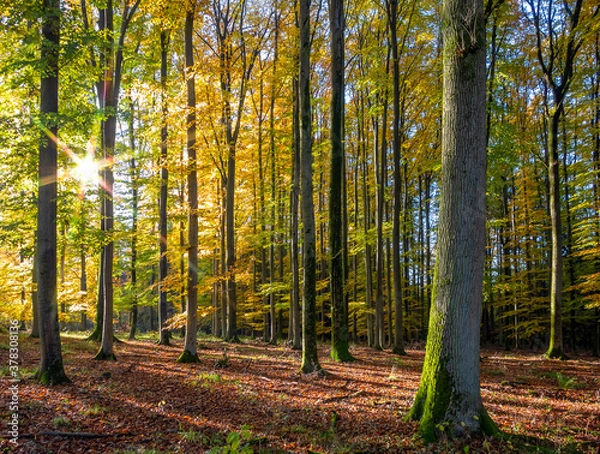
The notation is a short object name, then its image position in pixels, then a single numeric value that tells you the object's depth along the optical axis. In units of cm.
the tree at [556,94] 1244
